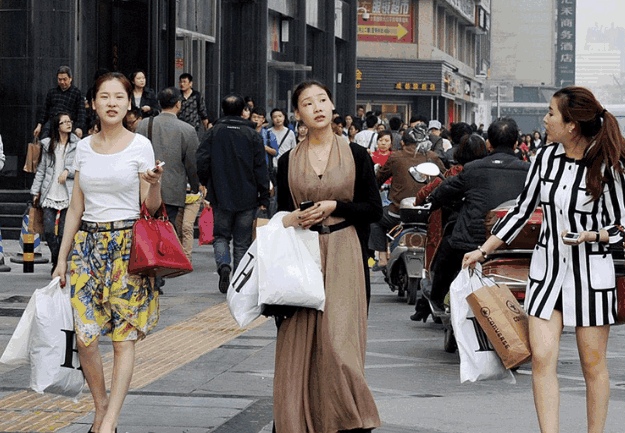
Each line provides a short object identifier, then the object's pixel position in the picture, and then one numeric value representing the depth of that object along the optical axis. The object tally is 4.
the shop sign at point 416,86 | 57.25
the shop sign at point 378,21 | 57.69
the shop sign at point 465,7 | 66.06
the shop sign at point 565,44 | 148.25
